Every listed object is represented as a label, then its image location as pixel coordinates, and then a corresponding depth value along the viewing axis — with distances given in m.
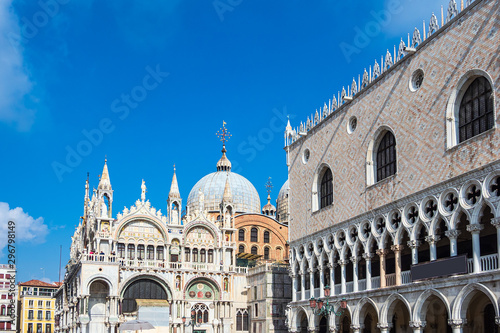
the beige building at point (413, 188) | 24.42
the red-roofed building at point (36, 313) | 89.00
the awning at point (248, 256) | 56.00
